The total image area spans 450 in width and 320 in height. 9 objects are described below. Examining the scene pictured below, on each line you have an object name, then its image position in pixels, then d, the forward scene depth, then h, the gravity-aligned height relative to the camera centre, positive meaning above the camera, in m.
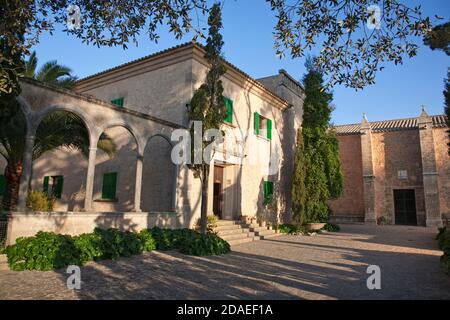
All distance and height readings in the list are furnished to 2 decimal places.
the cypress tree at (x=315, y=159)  16.59 +2.57
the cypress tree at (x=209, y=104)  10.67 +3.57
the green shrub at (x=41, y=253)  6.27 -1.16
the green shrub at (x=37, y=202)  10.84 -0.09
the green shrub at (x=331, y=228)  18.23 -1.51
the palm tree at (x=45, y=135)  9.70 +2.29
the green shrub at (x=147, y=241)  8.91 -1.21
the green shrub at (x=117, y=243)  7.64 -1.15
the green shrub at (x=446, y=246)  6.89 -1.22
